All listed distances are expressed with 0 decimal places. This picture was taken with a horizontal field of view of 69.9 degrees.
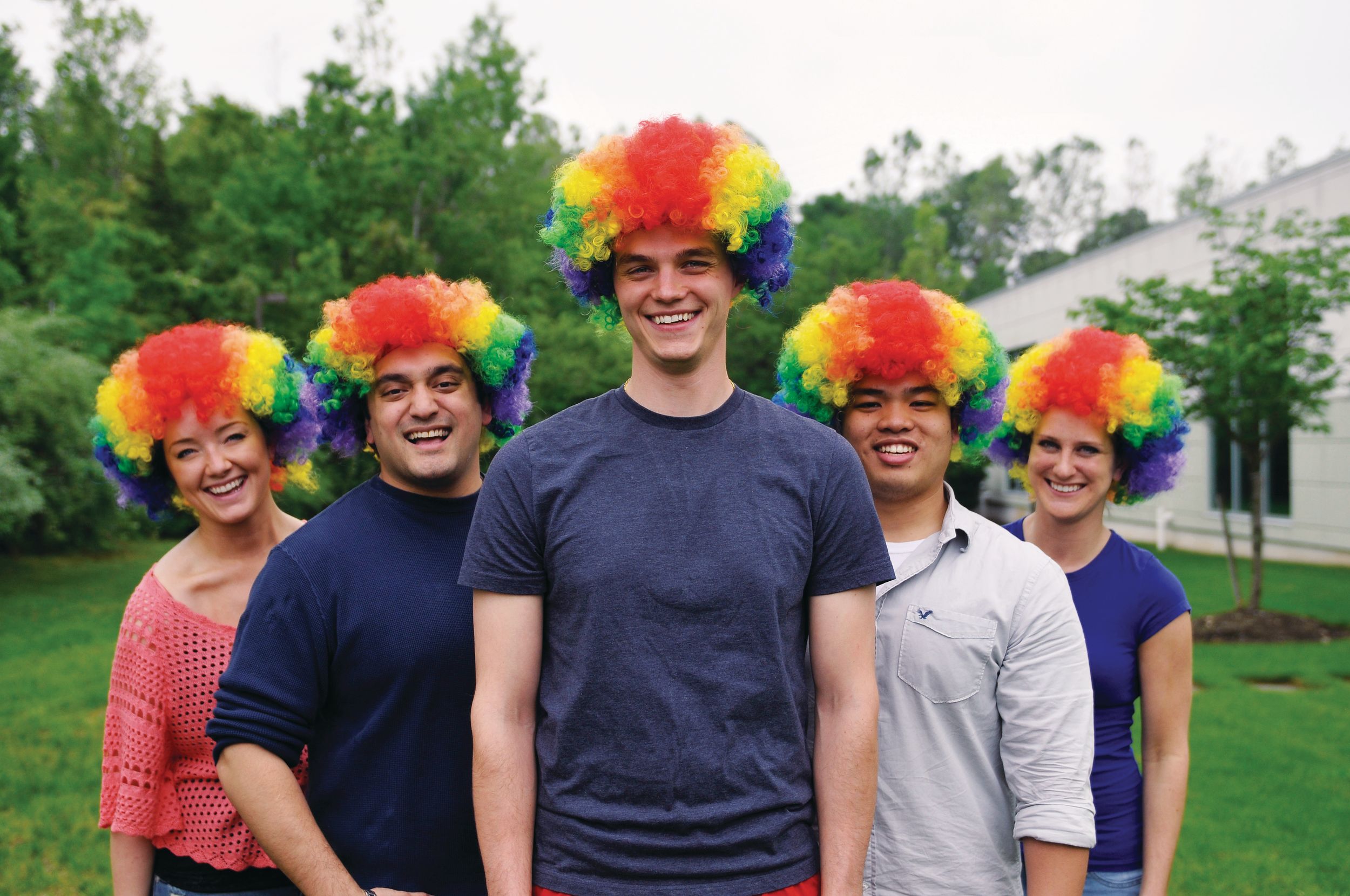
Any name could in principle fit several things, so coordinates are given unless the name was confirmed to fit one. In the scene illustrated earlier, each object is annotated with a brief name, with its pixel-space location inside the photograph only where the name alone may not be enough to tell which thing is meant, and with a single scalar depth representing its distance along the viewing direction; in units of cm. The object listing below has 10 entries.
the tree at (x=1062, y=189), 7712
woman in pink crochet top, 276
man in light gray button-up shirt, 248
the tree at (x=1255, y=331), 1177
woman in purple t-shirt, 291
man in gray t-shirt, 209
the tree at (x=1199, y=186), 6375
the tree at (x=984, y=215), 7575
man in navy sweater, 246
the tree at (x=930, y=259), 2439
